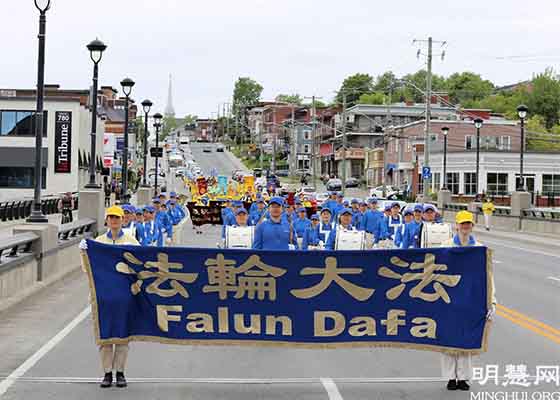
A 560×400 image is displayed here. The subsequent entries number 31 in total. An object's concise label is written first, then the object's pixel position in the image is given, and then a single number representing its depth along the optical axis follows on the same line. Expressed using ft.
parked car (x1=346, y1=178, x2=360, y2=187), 331.57
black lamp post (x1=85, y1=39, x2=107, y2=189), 77.41
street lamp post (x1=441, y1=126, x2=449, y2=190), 181.35
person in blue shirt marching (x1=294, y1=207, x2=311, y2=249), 47.74
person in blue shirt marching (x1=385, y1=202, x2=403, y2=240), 60.54
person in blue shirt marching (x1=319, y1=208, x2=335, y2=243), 45.78
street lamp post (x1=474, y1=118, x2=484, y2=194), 157.01
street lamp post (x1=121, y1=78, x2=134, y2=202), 107.34
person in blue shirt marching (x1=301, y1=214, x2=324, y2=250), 45.32
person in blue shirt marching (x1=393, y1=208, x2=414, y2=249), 52.20
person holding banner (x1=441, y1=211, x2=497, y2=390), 26.99
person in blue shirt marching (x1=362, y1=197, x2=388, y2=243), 60.49
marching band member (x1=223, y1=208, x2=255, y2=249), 42.45
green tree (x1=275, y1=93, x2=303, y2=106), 632.79
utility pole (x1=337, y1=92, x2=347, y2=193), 240.01
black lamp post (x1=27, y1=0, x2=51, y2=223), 55.01
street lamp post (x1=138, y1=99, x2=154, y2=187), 142.92
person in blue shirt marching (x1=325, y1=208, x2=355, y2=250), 44.75
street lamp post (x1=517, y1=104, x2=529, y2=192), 127.91
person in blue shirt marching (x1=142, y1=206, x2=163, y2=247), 50.39
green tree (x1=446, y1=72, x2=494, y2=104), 506.48
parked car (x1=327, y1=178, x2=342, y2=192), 275.55
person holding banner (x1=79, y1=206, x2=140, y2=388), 27.27
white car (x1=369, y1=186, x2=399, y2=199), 236.30
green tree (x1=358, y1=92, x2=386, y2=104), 483.10
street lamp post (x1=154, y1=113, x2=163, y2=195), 164.19
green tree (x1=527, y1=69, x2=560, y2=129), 411.75
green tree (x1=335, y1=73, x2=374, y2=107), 536.42
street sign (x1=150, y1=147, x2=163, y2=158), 181.98
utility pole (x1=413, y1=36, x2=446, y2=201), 176.55
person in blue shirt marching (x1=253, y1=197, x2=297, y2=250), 37.09
